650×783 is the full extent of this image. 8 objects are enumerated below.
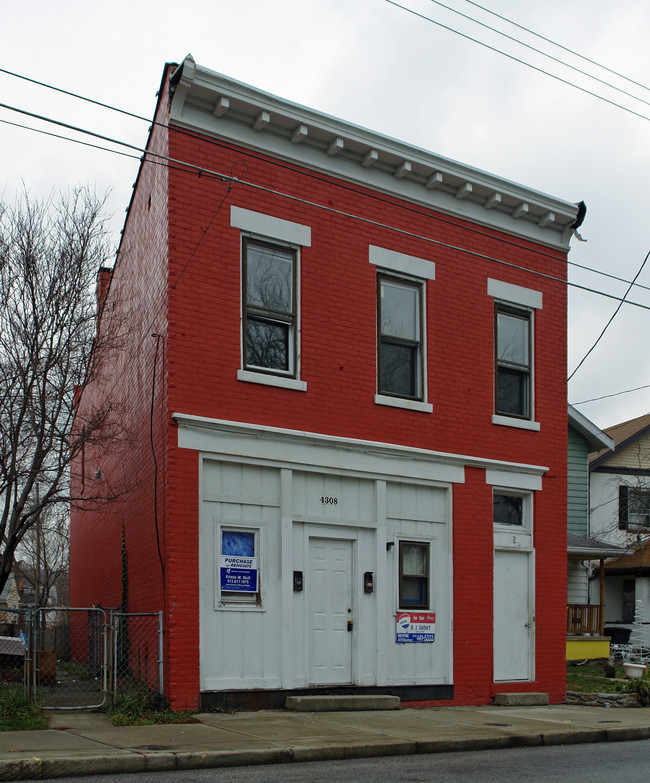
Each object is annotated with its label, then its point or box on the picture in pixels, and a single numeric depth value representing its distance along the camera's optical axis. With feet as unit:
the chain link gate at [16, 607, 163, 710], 37.86
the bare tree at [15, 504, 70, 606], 135.15
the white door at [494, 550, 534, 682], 50.62
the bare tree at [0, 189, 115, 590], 47.44
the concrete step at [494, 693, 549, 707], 49.14
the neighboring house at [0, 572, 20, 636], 214.28
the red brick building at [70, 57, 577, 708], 41.34
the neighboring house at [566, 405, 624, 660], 83.87
